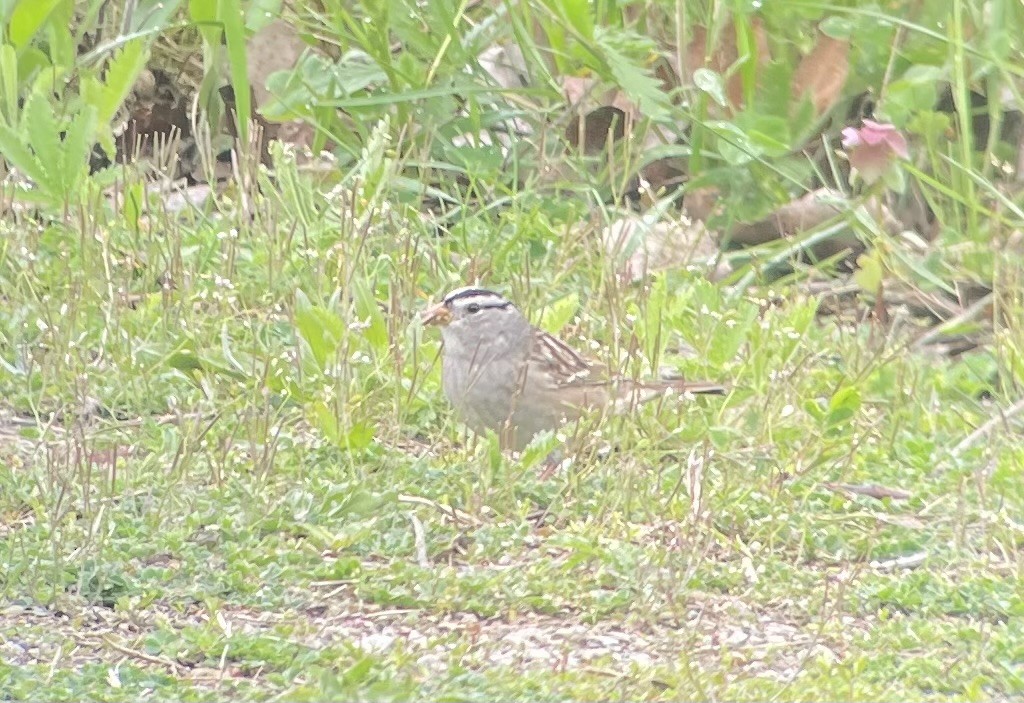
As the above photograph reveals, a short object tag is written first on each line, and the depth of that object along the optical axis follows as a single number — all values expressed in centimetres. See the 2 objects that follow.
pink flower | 1197
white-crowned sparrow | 1027
